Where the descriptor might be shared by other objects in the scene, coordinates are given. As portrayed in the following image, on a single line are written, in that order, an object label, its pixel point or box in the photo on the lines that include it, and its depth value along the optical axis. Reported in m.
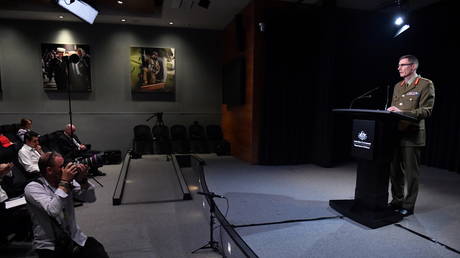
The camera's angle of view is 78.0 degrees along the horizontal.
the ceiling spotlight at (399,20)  5.69
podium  2.96
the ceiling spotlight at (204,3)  5.38
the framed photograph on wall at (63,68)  7.82
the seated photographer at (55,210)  1.97
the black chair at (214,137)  8.04
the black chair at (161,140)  7.98
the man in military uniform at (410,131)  3.10
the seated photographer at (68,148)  5.60
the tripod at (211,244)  2.85
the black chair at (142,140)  7.89
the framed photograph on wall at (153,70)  8.29
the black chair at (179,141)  8.25
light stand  4.48
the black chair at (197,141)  8.29
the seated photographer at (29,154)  4.10
